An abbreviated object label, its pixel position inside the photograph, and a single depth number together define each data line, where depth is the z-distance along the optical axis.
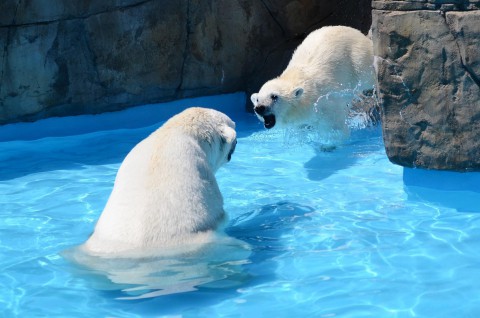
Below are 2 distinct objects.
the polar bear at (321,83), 6.79
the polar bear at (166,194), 4.08
